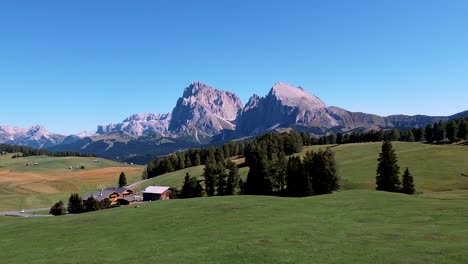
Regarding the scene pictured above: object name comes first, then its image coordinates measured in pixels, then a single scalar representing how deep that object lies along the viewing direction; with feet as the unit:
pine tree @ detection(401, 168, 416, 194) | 277.23
